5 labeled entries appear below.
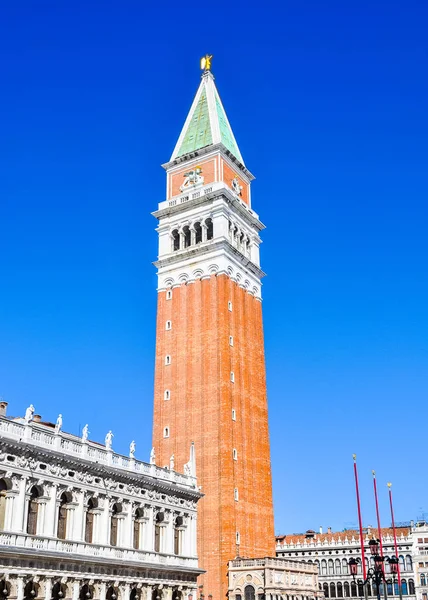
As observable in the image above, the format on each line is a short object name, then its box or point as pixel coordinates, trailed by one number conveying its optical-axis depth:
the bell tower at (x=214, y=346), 61.88
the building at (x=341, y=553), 95.19
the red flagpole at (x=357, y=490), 47.06
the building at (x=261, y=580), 57.25
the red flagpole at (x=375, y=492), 53.33
